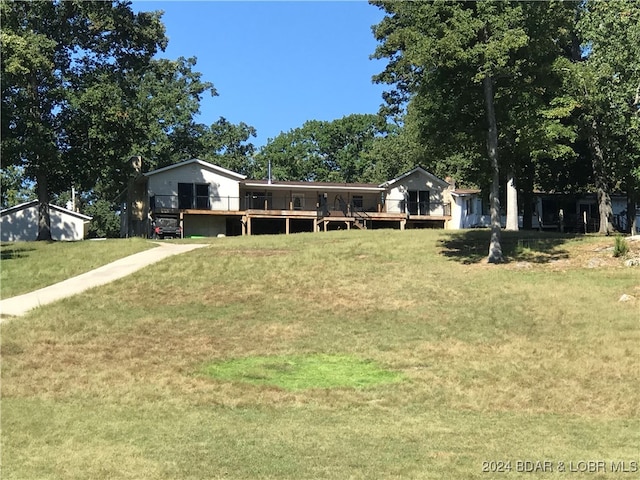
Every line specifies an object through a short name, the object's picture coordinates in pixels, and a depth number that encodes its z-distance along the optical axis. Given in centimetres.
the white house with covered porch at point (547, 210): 4372
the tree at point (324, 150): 6956
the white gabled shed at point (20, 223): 4375
